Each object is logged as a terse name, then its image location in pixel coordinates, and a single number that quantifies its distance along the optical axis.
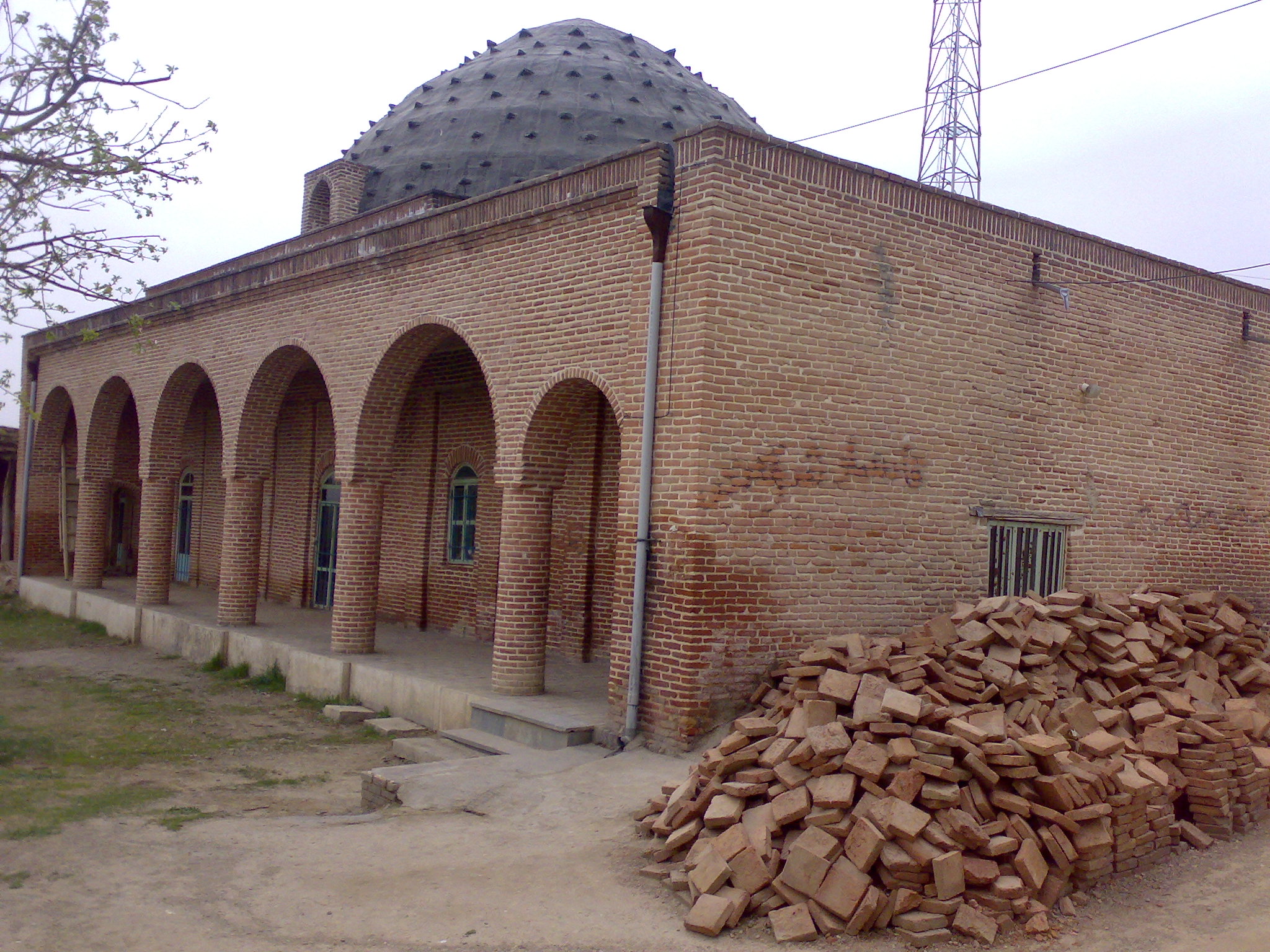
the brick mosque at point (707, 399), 8.63
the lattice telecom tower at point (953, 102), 26.58
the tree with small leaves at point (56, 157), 7.18
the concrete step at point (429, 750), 9.35
